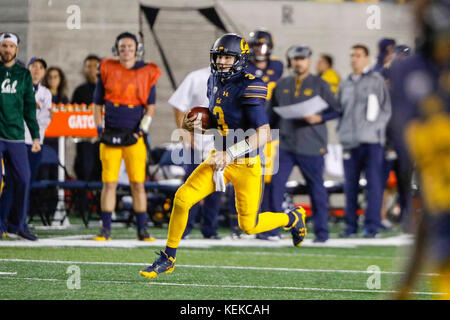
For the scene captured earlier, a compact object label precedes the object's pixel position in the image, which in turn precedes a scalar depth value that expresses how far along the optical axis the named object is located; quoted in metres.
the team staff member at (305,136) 10.07
